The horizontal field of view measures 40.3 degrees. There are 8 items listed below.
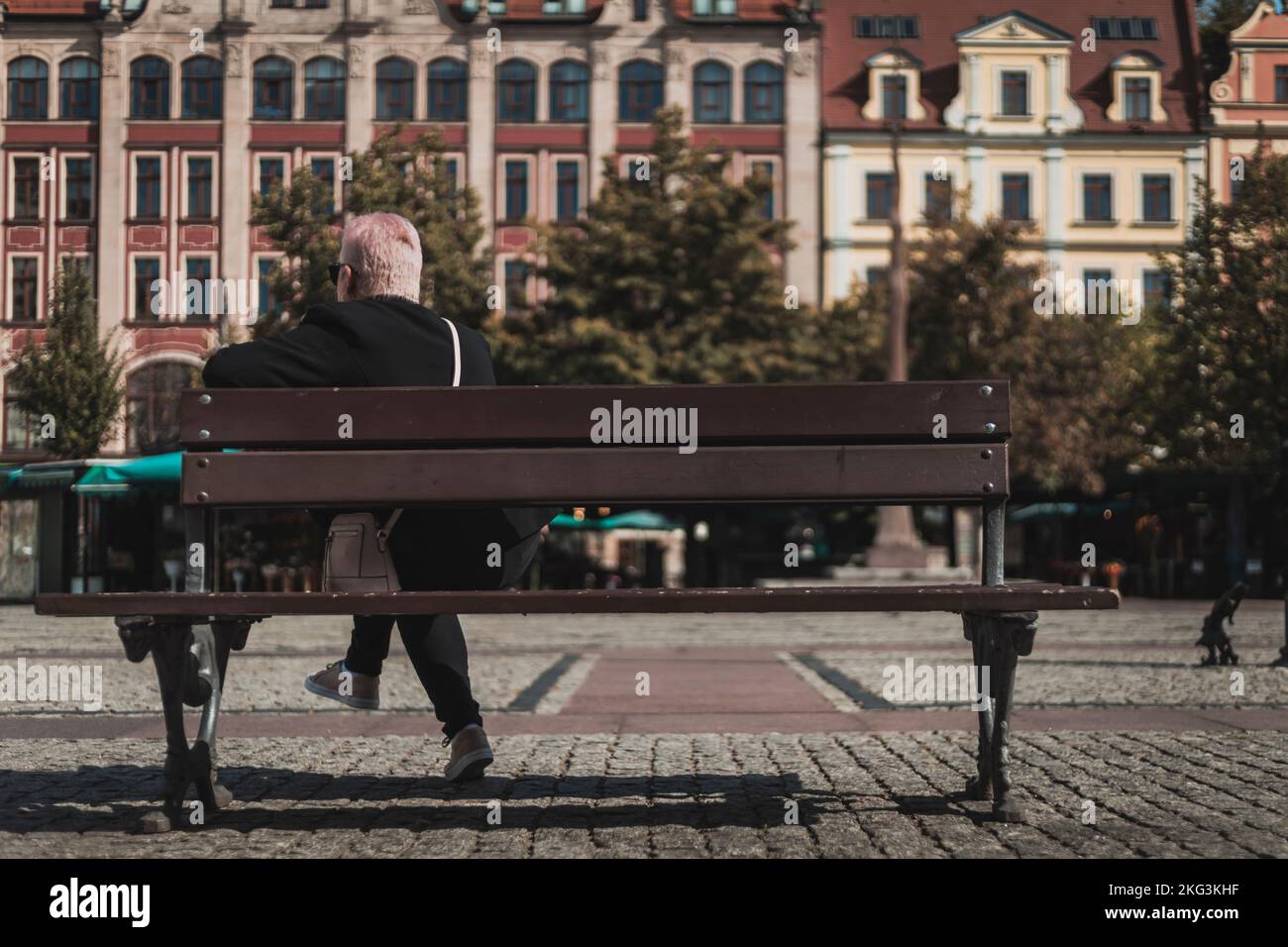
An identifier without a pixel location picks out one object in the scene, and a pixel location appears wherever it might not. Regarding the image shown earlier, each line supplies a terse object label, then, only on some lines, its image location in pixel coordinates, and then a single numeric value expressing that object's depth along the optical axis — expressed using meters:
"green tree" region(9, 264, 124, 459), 30.86
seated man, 5.26
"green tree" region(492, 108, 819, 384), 33.88
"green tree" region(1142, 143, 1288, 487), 33.81
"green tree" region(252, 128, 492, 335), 32.72
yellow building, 50.88
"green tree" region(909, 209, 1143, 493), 40.53
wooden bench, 4.96
